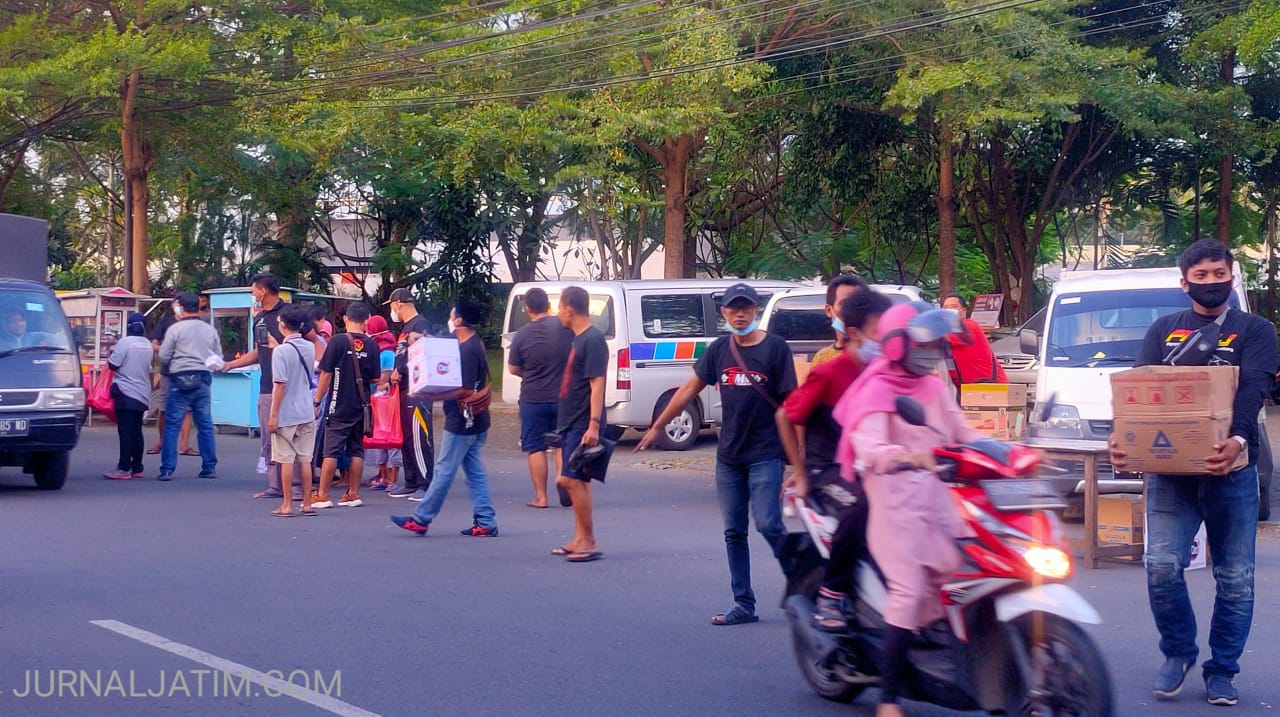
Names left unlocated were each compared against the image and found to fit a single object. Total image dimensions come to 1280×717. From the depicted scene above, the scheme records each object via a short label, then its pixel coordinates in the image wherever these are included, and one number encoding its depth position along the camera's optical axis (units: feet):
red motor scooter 13.28
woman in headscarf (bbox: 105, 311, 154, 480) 41.83
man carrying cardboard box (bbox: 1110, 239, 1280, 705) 17.02
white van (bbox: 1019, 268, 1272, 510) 33.22
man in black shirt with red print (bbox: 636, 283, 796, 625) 21.25
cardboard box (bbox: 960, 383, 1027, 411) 32.65
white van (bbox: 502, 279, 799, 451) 49.90
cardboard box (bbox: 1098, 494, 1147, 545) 27.96
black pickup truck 36.96
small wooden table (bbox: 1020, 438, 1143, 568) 27.14
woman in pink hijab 14.44
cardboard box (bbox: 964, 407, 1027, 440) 32.68
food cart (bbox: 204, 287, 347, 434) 56.95
